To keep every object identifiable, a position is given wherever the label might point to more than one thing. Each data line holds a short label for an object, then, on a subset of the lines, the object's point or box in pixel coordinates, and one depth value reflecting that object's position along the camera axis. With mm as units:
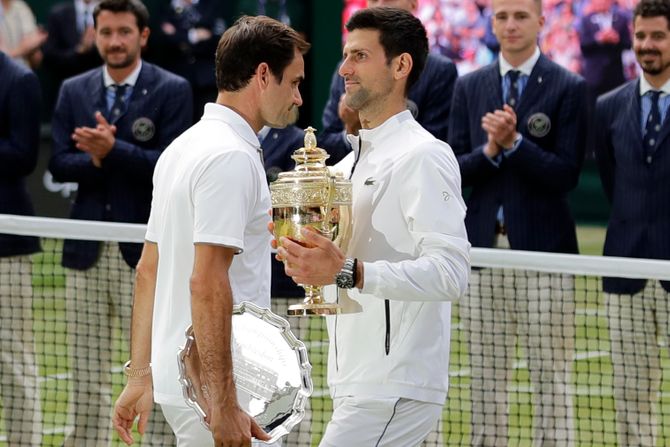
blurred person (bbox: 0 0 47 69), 32562
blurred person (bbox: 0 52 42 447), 16781
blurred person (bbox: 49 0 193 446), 16812
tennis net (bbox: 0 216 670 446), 15672
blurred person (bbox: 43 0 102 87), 33437
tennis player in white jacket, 9648
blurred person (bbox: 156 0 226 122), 33812
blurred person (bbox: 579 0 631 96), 33594
